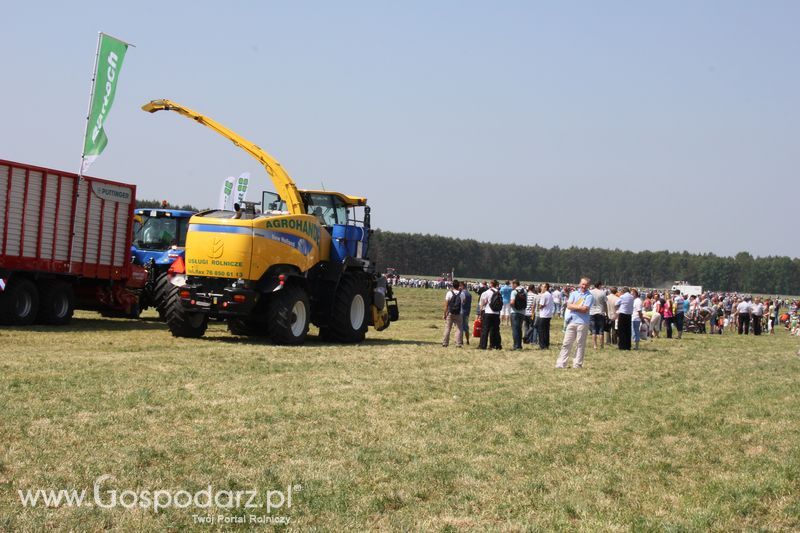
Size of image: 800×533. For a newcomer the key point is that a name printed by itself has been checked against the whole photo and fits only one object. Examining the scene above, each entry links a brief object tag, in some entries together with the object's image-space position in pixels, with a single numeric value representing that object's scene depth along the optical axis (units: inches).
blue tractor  954.7
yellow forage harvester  705.0
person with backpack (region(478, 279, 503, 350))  830.5
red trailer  776.3
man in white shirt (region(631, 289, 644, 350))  991.6
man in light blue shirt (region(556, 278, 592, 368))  671.8
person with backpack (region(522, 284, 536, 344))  968.6
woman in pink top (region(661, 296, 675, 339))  1268.5
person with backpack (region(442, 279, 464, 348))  850.1
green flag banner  860.6
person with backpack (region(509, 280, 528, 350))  864.9
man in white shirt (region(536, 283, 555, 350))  869.8
